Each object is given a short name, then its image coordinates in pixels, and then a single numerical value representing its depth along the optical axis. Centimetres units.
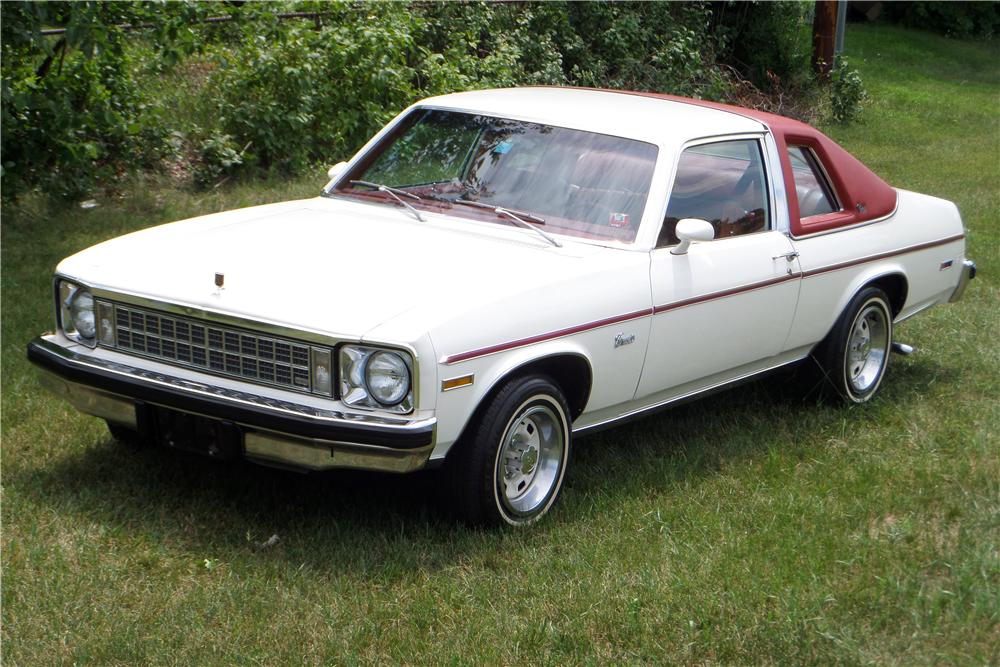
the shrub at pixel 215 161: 1091
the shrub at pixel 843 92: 1734
